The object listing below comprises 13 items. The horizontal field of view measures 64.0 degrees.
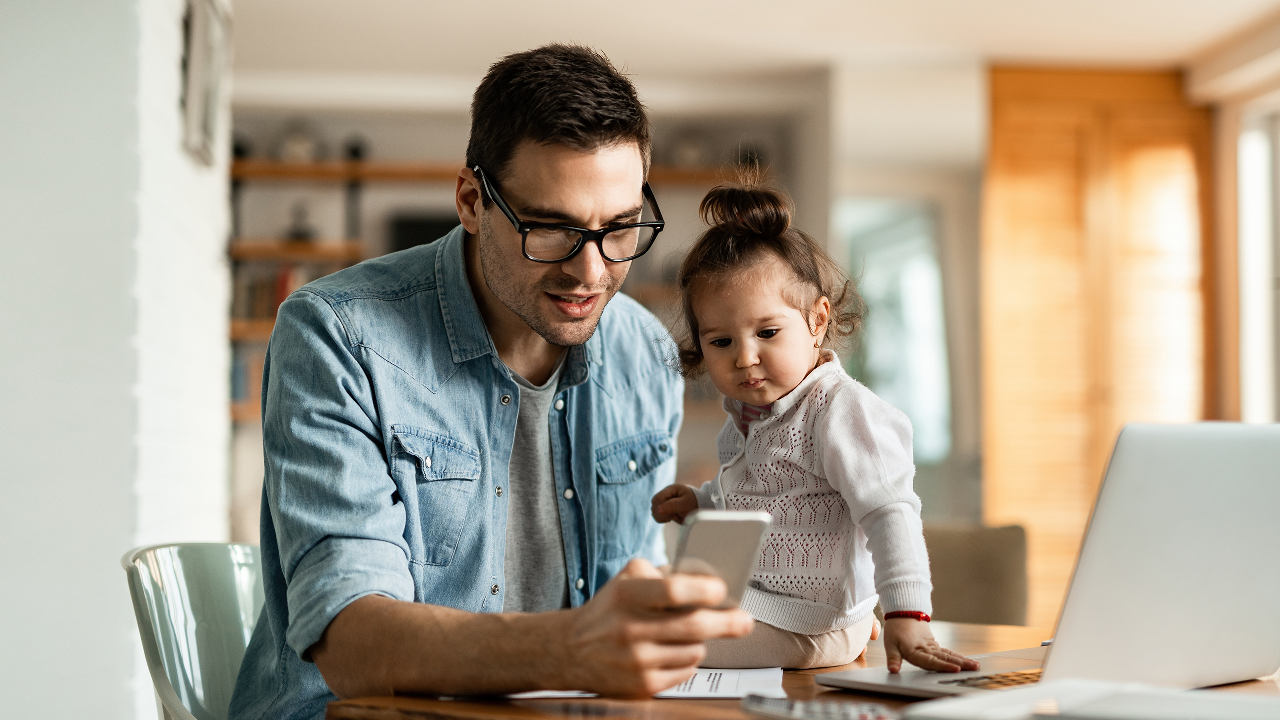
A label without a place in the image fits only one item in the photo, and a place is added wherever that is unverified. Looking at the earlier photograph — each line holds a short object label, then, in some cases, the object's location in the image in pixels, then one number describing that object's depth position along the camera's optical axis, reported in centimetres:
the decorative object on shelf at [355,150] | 559
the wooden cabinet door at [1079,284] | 497
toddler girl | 106
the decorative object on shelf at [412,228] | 563
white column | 223
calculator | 73
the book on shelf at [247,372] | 542
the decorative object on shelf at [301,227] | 555
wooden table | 82
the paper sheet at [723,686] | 91
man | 99
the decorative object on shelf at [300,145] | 555
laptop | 81
